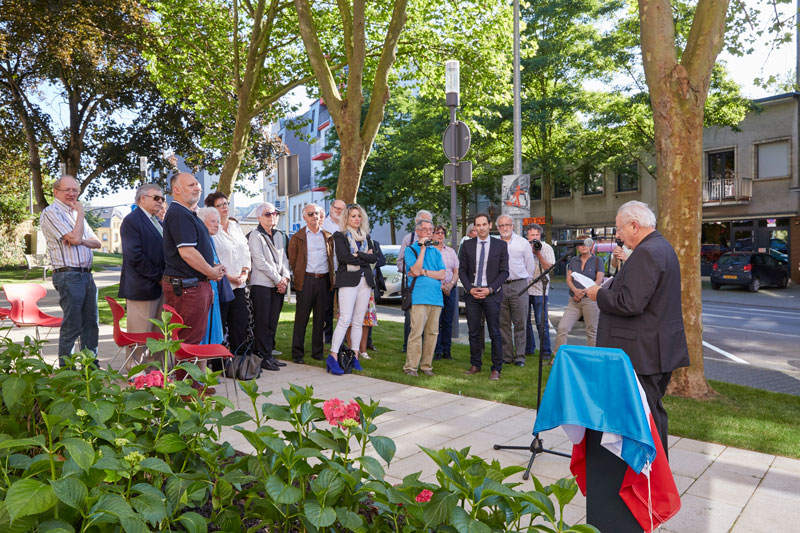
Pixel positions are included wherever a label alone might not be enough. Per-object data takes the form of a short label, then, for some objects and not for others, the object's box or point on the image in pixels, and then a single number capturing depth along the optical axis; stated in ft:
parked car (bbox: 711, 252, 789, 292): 81.10
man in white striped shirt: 21.38
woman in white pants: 25.63
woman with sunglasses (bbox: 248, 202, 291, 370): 25.88
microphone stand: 14.78
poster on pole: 43.73
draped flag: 9.53
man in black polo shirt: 18.35
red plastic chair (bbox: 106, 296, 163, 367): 17.54
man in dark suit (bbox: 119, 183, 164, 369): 20.21
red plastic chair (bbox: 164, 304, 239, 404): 16.15
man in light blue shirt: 25.39
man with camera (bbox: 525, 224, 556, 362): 30.84
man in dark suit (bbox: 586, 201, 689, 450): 12.89
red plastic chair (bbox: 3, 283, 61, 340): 22.47
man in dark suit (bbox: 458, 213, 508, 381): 26.00
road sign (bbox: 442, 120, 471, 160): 35.86
